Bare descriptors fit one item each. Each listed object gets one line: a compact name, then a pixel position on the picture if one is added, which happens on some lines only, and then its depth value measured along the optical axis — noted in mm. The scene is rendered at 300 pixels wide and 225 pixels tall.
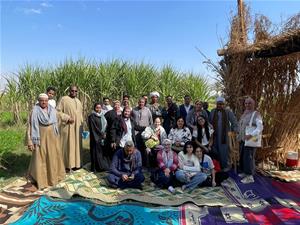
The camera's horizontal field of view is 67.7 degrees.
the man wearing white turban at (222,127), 4113
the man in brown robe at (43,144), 3720
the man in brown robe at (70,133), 4408
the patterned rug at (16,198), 2804
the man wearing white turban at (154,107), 4763
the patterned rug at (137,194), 3180
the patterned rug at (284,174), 3921
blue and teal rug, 2653
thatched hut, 4294
